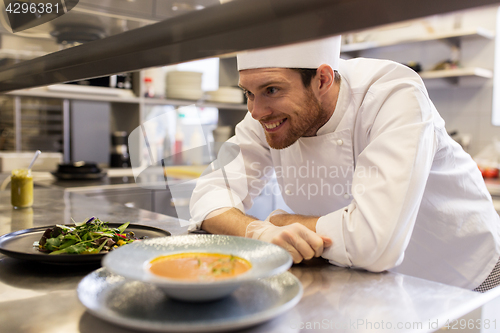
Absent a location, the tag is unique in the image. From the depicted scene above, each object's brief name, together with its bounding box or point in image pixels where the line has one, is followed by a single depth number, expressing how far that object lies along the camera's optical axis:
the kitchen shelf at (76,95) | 3.09
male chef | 1.01
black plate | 0.79
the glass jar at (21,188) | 1.60
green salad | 0.86
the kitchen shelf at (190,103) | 3.64
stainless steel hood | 0.44
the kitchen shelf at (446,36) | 3.35
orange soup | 0.59
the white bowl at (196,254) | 0.53
